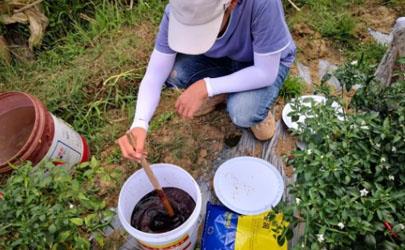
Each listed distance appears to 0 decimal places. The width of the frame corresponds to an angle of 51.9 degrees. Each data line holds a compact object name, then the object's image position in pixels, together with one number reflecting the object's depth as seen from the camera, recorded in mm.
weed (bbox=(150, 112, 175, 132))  2471
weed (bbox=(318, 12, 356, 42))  2734
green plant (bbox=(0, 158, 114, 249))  1402
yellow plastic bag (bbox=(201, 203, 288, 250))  1939
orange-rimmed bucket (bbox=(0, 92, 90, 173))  2008
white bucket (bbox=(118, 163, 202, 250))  1621
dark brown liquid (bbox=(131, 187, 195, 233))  1870
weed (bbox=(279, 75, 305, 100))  2486
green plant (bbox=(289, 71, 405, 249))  1239
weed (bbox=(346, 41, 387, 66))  2561
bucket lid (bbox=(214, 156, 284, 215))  2078
